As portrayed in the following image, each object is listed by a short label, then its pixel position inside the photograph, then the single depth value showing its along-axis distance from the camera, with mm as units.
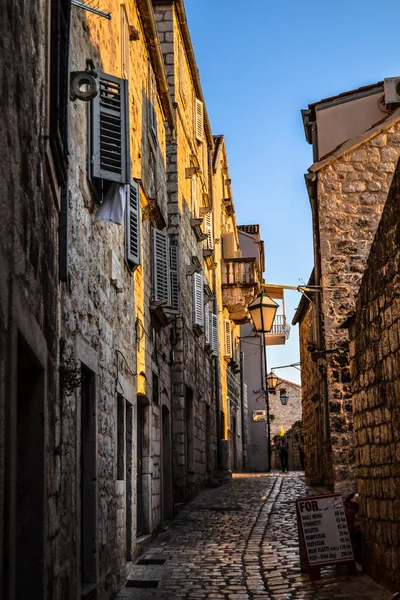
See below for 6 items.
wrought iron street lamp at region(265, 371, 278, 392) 34375
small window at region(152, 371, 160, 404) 13228
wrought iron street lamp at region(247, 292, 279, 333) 13672
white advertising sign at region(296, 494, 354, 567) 9156
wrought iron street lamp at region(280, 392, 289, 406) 35000
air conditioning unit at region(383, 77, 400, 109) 17719
